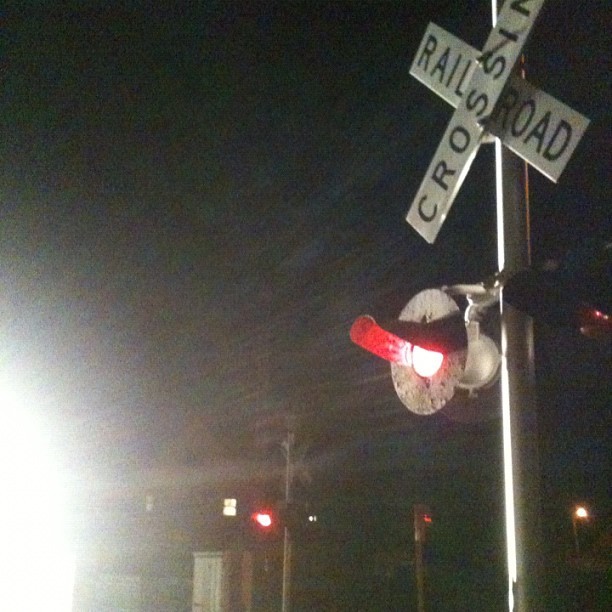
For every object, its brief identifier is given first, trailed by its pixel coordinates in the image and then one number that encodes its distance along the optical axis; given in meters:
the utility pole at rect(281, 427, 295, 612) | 14.55
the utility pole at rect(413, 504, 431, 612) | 12.49
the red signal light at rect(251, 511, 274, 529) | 14.64
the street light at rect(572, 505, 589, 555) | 24.77
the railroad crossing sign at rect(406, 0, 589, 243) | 2.88
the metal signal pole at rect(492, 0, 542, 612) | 2.55
